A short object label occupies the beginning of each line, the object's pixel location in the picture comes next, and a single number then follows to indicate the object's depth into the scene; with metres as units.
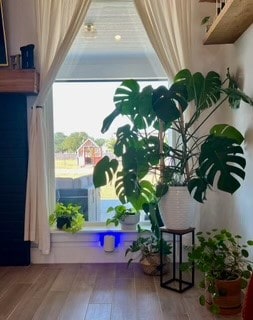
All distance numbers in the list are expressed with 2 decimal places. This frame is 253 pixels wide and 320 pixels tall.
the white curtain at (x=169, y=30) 2.13
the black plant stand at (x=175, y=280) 1.84
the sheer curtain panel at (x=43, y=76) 2.16
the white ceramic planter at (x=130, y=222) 2.29
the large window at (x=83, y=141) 2.42
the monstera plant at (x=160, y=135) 1.71
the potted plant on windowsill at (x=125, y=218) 2.29
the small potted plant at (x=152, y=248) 2.03
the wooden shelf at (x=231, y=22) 1.47
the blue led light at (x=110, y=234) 2.28
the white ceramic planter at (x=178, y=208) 1.82
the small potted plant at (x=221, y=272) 1.58
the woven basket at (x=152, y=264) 2.08
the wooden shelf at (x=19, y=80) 2.14
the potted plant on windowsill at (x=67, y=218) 2.29
